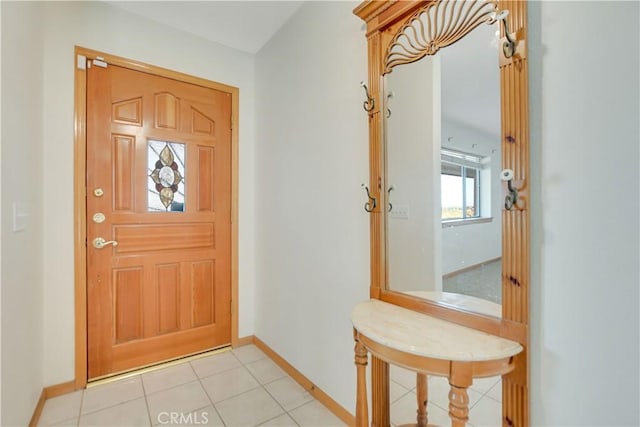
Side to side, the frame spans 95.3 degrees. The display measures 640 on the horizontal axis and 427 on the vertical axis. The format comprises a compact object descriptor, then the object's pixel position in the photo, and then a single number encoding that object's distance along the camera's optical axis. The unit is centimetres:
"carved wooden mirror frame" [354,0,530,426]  92
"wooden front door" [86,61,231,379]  201
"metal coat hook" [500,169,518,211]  93
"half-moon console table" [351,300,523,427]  86
